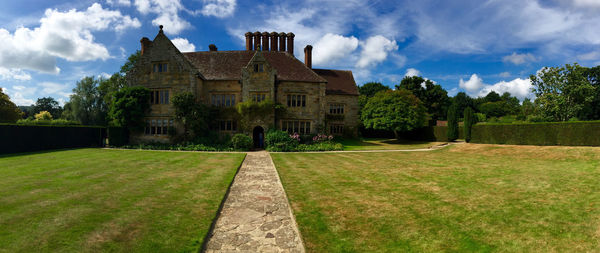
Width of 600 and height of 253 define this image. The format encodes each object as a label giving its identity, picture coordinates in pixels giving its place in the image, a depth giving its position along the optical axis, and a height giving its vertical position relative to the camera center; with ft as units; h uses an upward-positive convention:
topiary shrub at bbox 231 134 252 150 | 76.33 -3.59
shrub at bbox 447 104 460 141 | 97.76 +3.48
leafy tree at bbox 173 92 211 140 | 79.46 +5.79
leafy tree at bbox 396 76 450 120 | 165.07 +26.42
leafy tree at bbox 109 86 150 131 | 80.43 +7.63
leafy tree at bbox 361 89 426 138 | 107.55 +8.63
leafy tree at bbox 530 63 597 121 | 113.80 +17.83
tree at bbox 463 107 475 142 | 83.66 +2.97
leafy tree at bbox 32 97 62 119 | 254.47 +25.05
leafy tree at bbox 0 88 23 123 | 123.85 +10.18
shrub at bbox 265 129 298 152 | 75.41 -3.61
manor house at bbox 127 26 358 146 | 83.97 +16.10
